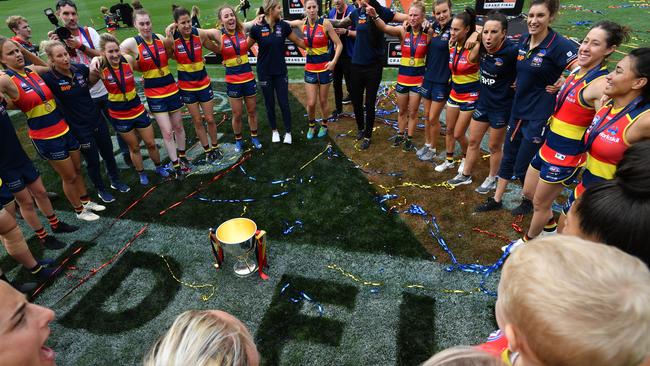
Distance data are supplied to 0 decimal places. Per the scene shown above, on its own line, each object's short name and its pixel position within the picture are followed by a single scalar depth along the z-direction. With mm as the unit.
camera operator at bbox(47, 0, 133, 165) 5715
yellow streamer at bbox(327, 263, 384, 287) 4211
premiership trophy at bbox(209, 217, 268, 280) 4188
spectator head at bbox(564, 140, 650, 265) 1629
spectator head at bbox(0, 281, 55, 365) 1286
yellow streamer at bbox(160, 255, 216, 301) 4195
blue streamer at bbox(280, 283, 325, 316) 3941
